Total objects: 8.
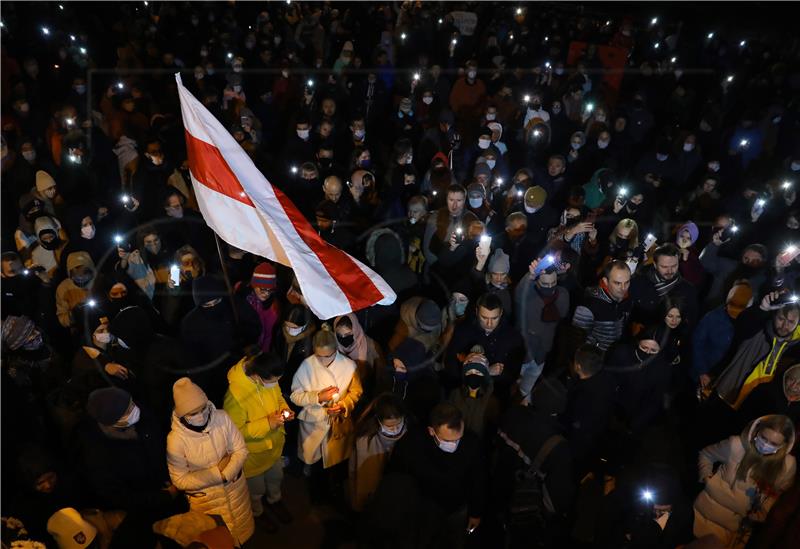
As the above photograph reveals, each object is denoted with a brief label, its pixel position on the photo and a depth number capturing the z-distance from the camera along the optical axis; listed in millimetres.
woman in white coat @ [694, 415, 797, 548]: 3449
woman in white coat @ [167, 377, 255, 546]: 3238
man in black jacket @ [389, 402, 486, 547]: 3387
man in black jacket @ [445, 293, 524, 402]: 4555
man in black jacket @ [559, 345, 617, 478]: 3985
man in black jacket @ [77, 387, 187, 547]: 3225
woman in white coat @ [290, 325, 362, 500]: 4000
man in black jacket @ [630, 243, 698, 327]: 4992
